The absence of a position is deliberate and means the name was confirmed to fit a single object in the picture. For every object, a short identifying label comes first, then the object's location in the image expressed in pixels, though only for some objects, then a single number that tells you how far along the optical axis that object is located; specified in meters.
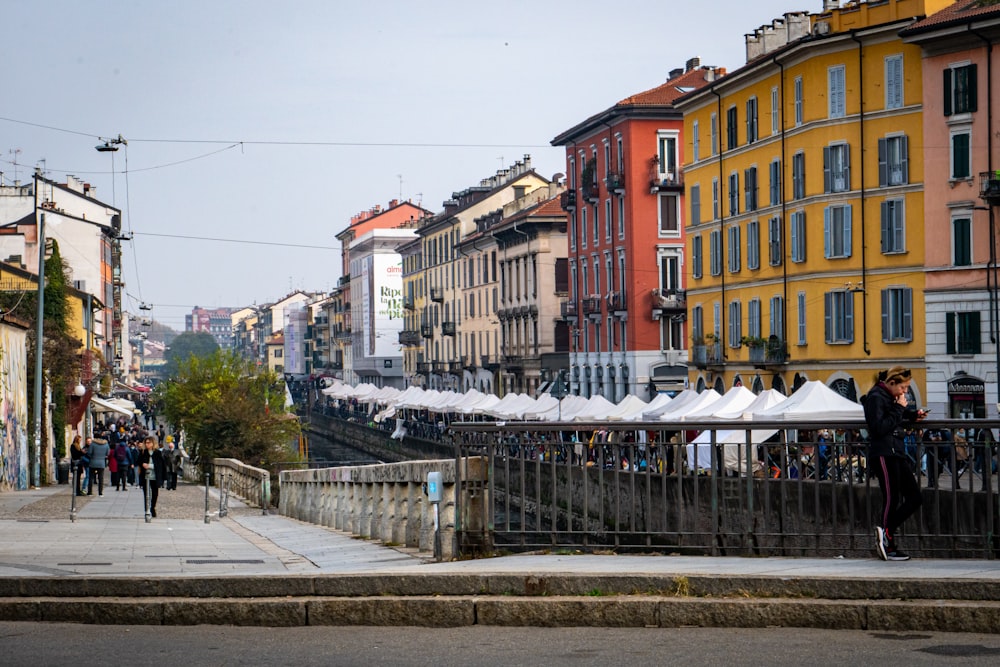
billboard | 146.25
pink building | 50.81
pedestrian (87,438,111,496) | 37.75
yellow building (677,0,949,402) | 54.47
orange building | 77.19
